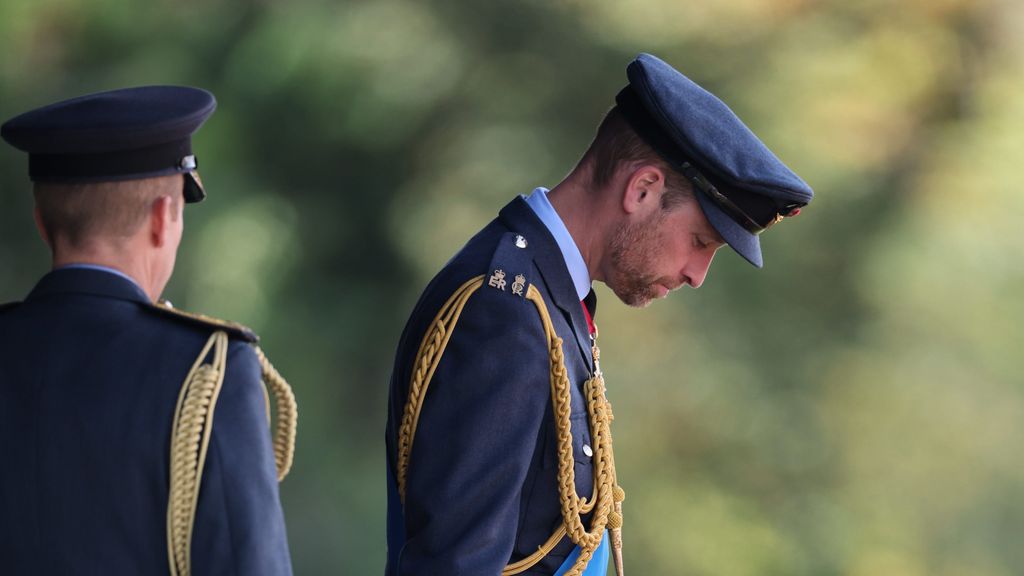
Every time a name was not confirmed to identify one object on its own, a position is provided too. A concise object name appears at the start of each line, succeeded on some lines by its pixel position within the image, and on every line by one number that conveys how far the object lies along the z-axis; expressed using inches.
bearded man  531.8
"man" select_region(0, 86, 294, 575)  522.0
